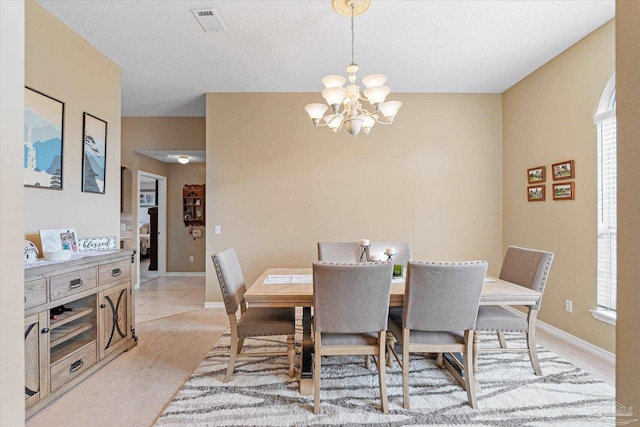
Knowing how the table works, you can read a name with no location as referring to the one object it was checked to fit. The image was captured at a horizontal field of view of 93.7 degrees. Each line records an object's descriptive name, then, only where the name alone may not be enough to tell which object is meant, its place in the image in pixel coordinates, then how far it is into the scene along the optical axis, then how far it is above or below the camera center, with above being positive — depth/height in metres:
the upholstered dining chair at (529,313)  2.21 -0.77
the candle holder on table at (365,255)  2.66 -0.39
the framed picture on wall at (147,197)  8.53 +0.48
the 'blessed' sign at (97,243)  2.71 -0.28
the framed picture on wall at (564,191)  2.94 +0.23
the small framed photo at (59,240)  2.28 -0.21
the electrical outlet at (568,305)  2.98 -0.92
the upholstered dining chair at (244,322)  2.16 -0.80
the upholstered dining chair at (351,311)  1.78 -0.60
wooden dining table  1.99 -0.56
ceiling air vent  2.42 +1.62
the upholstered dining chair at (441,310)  1.83 -0.61
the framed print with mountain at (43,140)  2.27 +0.59
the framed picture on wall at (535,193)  3.35 +0.24
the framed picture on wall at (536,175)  3.33 +0.44
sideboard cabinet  1.84 -0.79
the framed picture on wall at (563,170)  2.95 +0.44
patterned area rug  1.83 -1.25
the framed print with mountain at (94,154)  2.86 +0.59
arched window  2.60 +0.07
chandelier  2.14 +0.85
